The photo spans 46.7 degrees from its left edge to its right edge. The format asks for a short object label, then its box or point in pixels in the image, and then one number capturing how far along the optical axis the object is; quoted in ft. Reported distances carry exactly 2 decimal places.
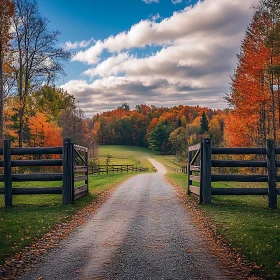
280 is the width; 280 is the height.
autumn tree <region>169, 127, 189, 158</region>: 251.93
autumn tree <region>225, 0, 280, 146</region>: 71.67
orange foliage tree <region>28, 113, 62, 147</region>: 133.59
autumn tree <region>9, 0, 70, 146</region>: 77.36
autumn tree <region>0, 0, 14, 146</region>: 64.59
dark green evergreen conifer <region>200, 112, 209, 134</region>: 330.93
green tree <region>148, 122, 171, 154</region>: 354.56
